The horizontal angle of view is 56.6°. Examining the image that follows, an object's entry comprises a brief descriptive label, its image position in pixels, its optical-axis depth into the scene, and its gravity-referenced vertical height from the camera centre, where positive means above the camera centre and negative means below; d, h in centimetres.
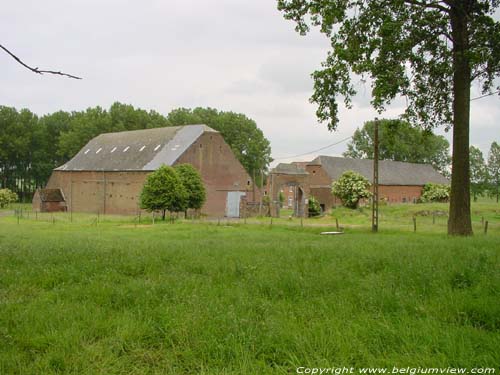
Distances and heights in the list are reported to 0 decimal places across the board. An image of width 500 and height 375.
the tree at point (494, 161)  9556 +869
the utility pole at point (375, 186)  2762 +88
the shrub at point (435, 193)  6931 +129
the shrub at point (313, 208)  5059 -96
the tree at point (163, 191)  4216 +51
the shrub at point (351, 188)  5453 +142
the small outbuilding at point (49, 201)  6141 -83
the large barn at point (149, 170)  5172 +318
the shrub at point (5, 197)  6806 -45
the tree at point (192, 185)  4478 +120
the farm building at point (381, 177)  6862 +389
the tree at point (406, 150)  9512 +1074
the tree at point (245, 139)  7831 +1004
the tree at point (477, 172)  8594 +617
